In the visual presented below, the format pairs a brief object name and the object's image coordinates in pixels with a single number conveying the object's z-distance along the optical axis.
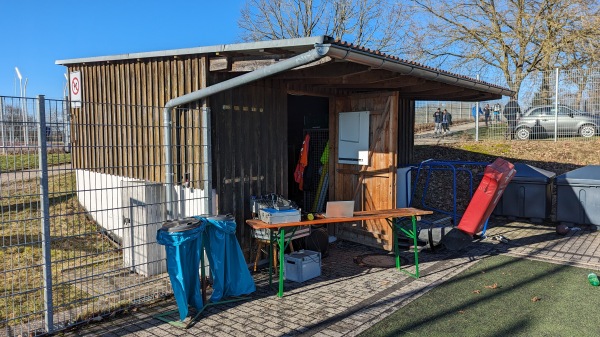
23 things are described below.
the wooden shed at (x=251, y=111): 5.05
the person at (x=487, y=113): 14.55
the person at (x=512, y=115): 13.95
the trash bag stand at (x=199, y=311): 4.30
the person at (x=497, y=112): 14.23
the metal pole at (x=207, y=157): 5.36
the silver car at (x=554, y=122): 13.03
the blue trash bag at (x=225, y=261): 4.76
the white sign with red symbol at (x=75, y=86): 6.52
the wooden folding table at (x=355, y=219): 5.05
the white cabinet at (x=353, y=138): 7.20
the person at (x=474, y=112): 14.79
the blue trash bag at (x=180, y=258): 4.29
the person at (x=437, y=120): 18.22
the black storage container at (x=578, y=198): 8.26
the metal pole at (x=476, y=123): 14.29
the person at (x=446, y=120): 17.62
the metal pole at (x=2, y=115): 3.67
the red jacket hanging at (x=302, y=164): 7.86
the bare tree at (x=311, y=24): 26.36
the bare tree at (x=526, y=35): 16.39
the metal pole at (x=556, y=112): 13.27
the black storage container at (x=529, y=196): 8.80
